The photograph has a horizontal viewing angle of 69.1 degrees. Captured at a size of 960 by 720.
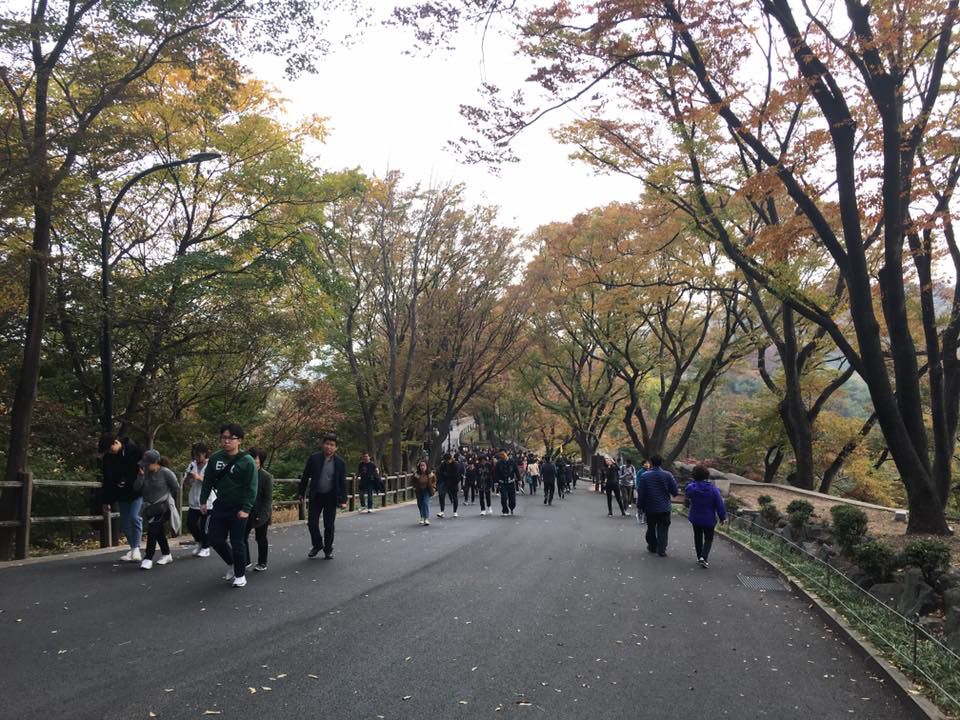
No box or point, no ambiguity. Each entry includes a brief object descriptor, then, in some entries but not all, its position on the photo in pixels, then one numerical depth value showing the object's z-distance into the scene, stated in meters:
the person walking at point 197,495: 8.70
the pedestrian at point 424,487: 14.77
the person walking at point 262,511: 8.20
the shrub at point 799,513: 11.16
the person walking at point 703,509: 9.82
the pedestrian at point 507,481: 18.06
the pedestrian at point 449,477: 17.34
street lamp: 11.77
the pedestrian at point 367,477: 18.81
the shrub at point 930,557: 6.70
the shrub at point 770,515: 13.00
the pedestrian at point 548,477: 22.97
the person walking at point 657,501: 10.77
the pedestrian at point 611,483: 19.31
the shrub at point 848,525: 8.86
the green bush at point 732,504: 15.80
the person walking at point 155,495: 7.96
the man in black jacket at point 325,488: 8.89
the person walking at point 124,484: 8.10
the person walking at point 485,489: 17.92
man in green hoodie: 6.84
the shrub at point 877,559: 7.35
